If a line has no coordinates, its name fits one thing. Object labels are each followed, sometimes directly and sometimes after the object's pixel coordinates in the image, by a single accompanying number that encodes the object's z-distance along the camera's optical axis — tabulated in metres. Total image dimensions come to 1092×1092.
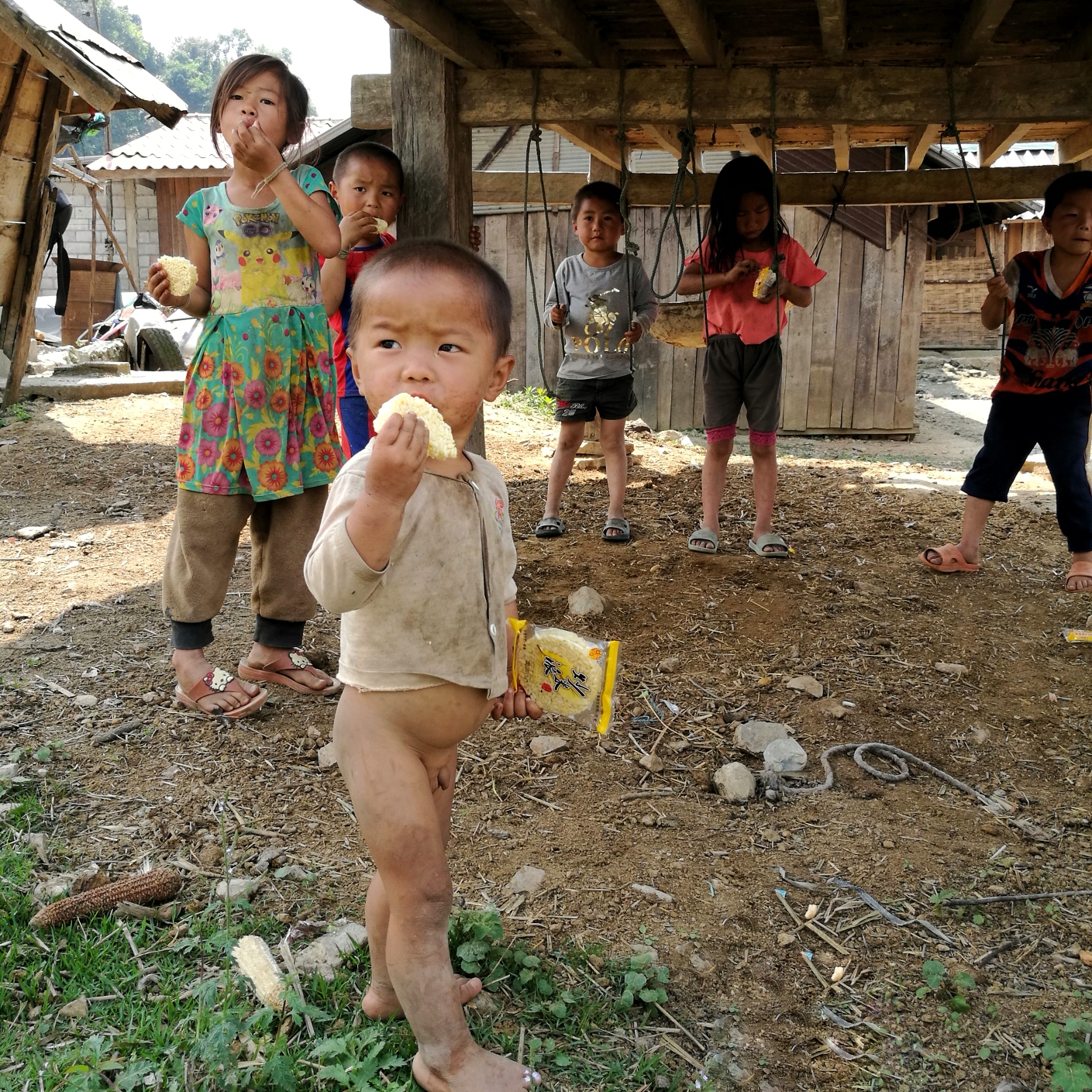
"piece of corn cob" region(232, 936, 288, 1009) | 1.96
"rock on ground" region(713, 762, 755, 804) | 2.93
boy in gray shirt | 5.00
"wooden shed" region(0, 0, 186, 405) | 7.58
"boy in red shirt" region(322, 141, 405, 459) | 3.25
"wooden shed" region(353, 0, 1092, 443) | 3.36
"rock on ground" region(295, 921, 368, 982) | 2.05
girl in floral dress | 2.94
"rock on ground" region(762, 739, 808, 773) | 3.07
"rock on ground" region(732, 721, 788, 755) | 3.20
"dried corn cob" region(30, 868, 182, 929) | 2.16
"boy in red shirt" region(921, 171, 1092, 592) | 4.29
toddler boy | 1.64
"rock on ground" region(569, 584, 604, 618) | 4.20
